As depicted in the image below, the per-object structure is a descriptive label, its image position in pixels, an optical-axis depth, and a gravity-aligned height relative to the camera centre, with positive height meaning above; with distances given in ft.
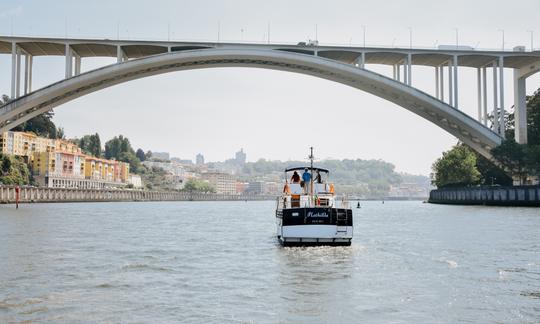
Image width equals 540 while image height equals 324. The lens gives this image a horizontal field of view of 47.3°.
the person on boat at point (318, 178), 88.17 +2.93
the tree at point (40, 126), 447.01 +53.22
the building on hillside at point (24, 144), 398.62 +36.68
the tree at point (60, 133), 542.81 +57.55
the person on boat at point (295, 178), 89.37 +2.95
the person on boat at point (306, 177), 85.61 +2.97
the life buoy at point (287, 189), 88.79 +1.35
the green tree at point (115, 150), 647.10 +50.36
